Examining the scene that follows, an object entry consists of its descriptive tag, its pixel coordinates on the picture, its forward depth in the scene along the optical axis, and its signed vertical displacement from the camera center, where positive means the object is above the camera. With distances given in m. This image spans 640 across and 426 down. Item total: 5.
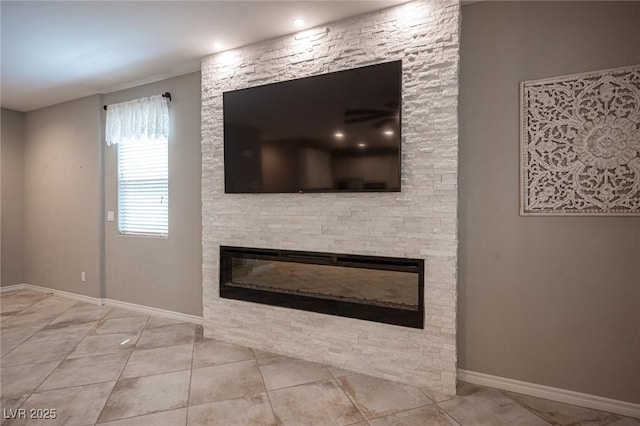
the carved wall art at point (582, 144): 2.02 +0.44
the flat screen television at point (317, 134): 2.41 +0.63
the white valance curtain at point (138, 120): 3.75 +1.07
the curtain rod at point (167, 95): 3.70 +1.31
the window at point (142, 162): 3.80 +0.59
